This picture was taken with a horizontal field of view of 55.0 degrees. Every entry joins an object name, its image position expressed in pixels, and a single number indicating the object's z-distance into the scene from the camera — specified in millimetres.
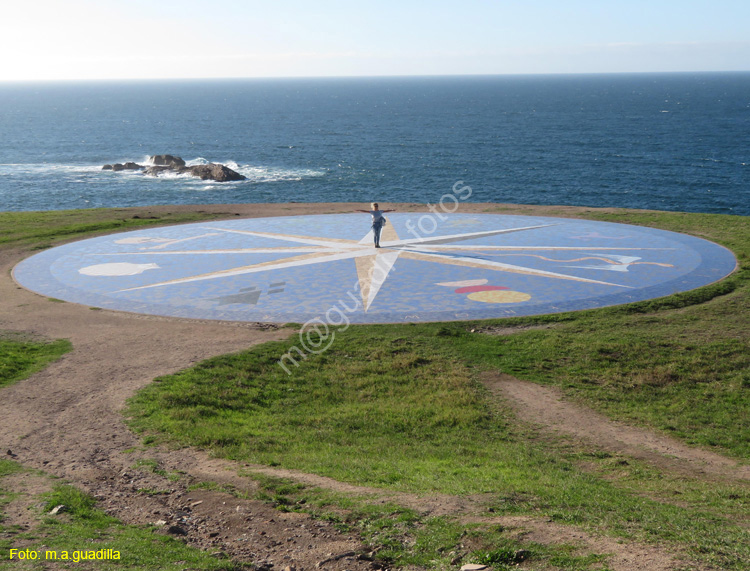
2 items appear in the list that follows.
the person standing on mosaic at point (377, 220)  29530
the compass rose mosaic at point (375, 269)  23828
